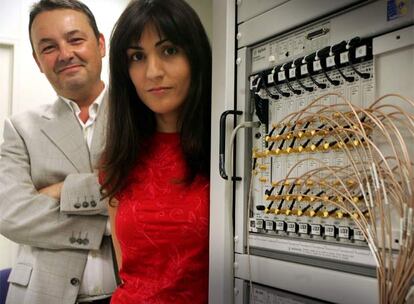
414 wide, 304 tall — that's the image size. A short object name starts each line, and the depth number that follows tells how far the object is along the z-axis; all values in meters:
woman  1.24
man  1.69
